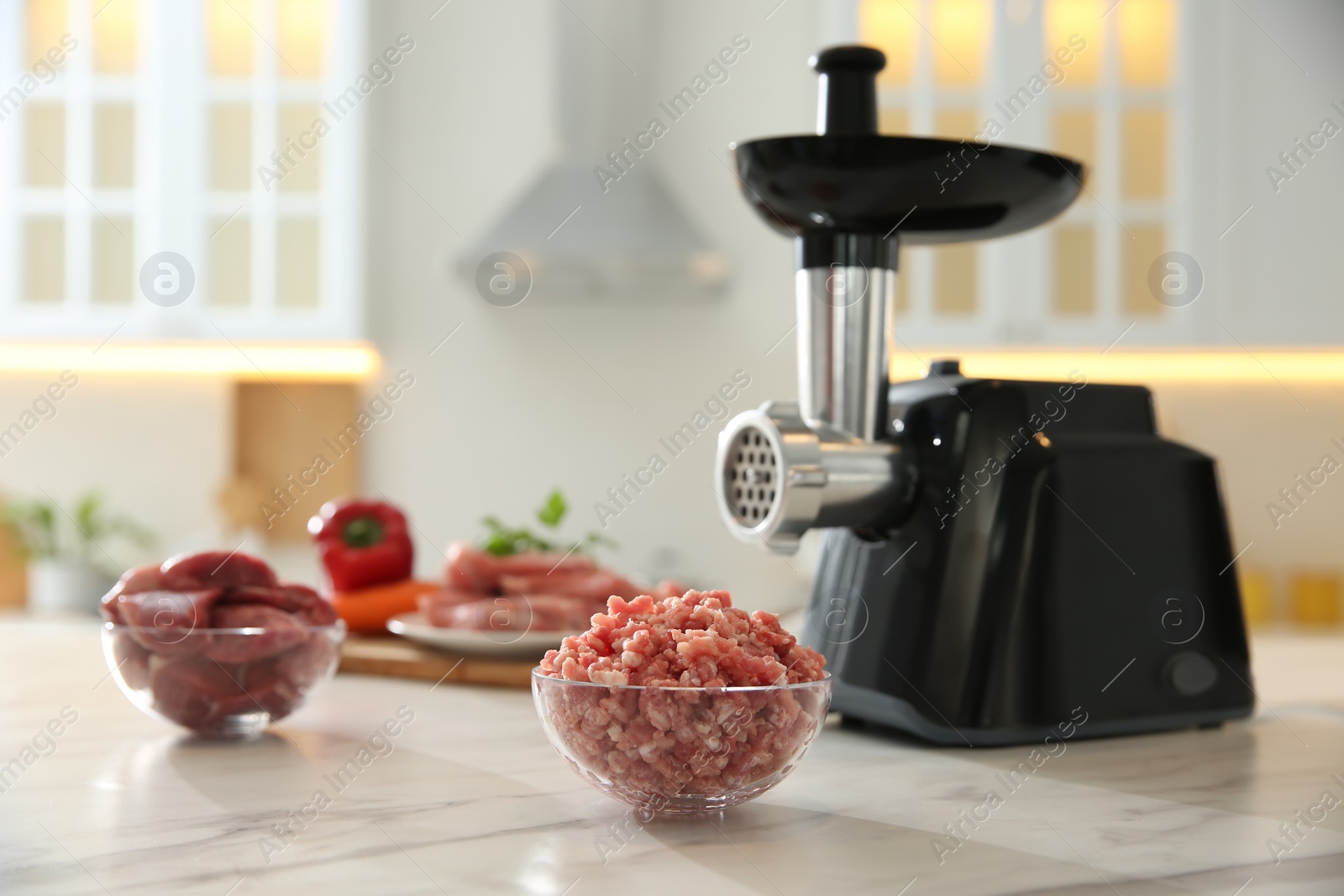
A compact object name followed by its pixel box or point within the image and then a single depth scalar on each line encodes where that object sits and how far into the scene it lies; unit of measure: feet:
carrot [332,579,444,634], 4.65
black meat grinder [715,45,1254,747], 2.67
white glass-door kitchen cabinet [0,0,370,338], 8.23
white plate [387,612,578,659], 3.72
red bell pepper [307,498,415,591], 5.01
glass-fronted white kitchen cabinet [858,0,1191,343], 7.67
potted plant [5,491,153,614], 8.34
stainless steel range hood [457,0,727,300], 8.36
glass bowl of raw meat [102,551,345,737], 2.64
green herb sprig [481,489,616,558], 4.36
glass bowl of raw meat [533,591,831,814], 1.94
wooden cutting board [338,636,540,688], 3.71
